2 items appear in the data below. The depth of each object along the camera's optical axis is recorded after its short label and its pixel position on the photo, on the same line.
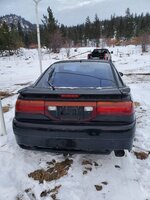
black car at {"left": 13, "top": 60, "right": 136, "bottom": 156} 1.85
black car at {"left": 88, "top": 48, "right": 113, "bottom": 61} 10.78
